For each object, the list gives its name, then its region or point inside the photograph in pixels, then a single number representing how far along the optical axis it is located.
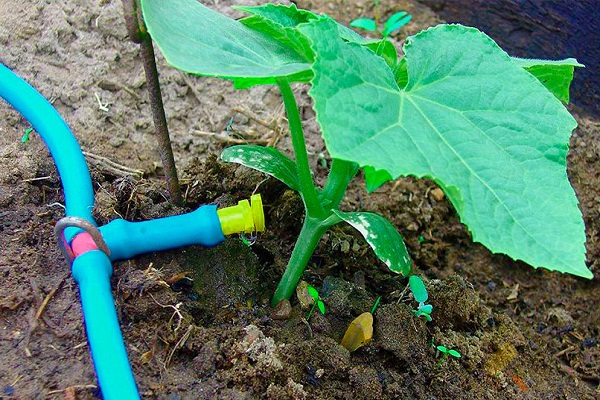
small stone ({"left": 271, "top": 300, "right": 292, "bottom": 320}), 0.34
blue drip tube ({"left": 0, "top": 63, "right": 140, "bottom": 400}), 0.28
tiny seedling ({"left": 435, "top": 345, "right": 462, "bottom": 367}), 0.34
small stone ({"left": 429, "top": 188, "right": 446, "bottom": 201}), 0.44
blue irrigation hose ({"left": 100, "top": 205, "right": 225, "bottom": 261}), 0.32
